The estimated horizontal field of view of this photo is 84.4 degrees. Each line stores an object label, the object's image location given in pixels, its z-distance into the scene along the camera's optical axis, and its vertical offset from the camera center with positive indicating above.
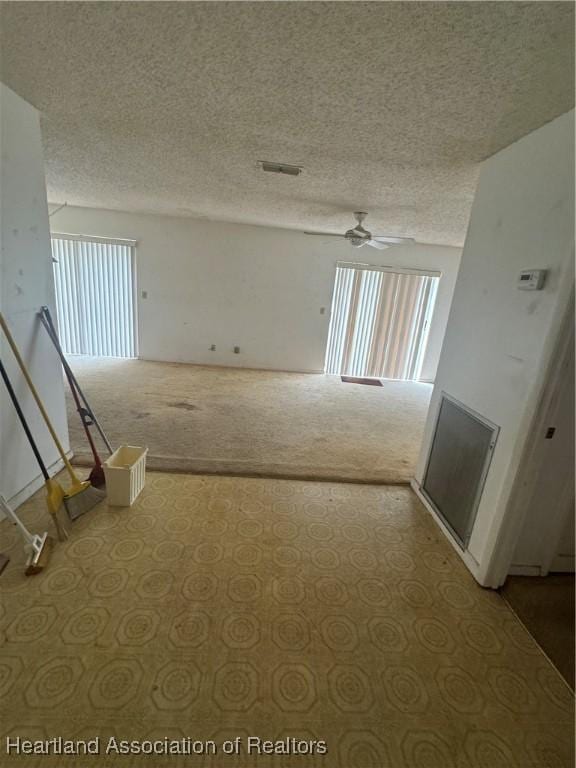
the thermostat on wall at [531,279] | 1.46 +0.21
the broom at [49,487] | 1.72 -1.13
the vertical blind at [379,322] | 5.44 -0.19
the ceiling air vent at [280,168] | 2.39 +0.99
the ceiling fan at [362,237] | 3.51 +0.79
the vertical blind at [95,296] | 5.09 -0.18
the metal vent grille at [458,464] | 1.81 -0.89
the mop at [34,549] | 1.53 -1.32
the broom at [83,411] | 2.08 -0.91
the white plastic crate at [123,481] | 2.00 -1.21
